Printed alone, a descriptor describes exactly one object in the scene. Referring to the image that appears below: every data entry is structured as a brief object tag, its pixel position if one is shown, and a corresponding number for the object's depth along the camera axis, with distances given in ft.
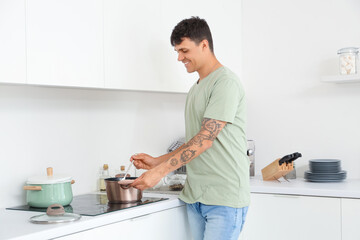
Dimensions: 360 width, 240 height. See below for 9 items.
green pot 7.85
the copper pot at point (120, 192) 8.14
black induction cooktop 7.54
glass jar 10.71
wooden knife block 10.67
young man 7.47
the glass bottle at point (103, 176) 9.71
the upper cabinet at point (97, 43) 6.94
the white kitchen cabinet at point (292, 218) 9.53
